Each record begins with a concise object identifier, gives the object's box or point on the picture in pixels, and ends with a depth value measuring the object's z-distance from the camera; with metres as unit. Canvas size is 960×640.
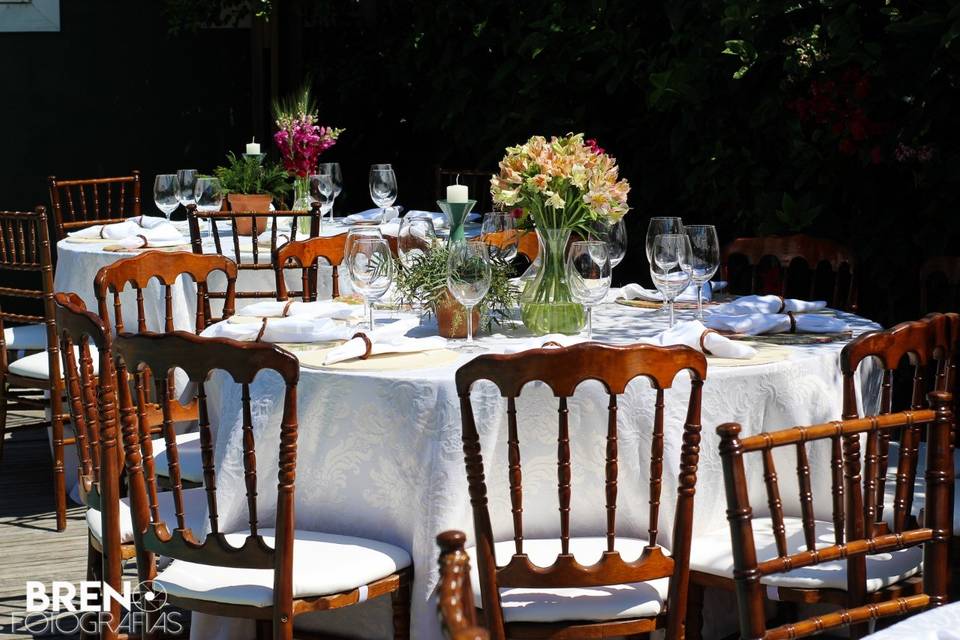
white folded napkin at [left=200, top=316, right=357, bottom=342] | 5.00
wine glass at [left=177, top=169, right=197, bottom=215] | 8.73
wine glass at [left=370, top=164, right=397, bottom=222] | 9.27
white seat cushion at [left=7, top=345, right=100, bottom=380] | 7.81
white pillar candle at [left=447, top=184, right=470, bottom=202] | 5.46
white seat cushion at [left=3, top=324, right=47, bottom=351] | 8.61
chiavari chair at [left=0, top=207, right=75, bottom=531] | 7.46
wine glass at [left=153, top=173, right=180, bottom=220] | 8.73
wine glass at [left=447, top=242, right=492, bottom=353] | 4.68
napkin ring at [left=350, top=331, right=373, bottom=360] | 4.65
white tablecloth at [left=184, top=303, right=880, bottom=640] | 4.30
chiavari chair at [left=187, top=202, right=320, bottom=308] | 7.65
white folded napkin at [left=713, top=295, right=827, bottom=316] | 5.50
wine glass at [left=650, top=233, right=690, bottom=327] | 5.21
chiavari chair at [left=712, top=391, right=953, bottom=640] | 2.79
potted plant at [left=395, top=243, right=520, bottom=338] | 5.16
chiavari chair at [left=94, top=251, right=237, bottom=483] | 5.98
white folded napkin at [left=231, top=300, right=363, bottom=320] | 5.50
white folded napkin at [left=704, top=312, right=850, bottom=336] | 5.16
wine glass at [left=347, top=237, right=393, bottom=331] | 5.00
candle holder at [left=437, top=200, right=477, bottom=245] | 5.45
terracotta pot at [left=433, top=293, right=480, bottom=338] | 5.12
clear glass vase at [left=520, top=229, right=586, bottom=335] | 5.25
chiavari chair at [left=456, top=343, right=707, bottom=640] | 3.78
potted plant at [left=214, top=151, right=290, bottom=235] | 9.03
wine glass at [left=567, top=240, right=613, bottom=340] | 4.91
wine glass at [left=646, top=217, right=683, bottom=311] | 5.49
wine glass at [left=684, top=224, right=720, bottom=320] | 5.31
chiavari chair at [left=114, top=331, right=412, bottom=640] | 3.91
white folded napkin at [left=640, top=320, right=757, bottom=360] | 4.65
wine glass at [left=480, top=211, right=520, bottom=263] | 5.33
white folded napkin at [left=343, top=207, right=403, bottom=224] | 9.50
